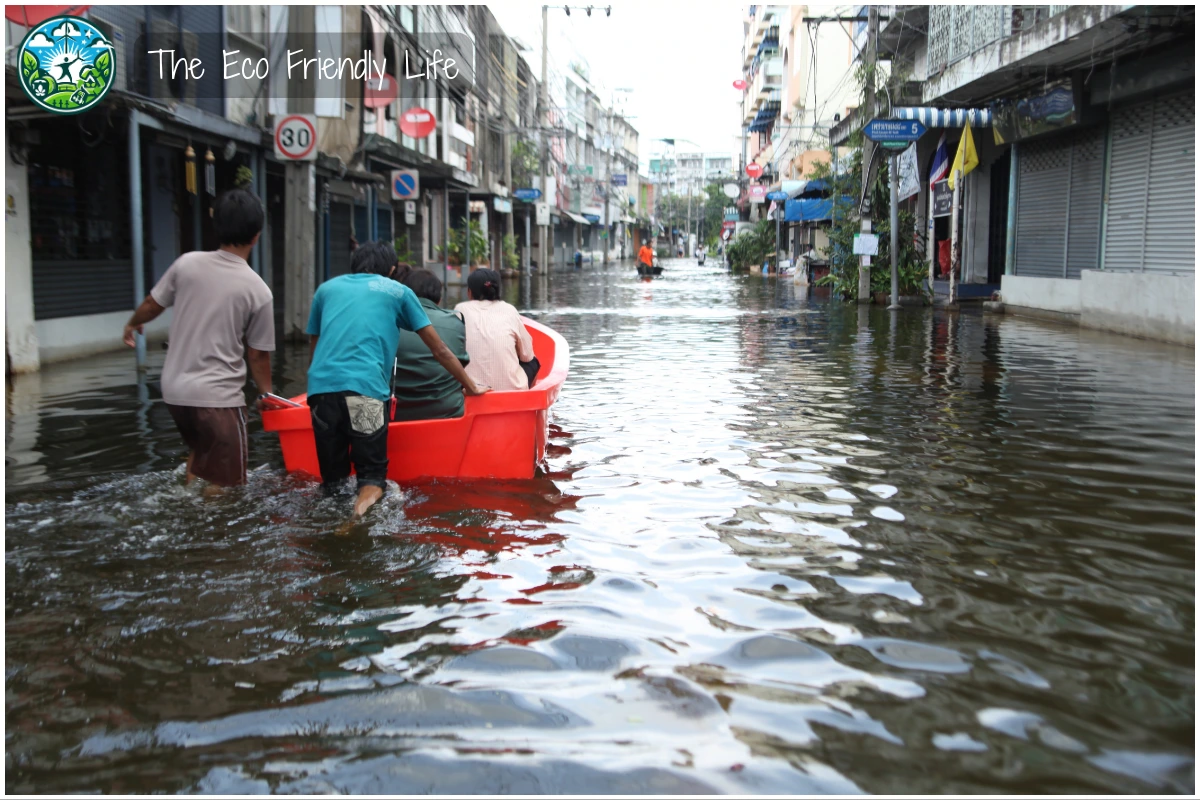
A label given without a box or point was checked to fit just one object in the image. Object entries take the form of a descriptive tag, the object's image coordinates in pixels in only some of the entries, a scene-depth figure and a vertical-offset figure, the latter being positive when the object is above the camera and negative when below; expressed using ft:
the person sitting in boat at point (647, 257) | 144.36 +4.65
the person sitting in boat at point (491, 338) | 22.13 -0.90
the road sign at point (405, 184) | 68.28 +6.67
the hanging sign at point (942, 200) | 80.53 +6.88
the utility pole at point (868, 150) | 68.95 +9.40
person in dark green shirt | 19.52 -1.56
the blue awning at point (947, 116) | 64.90 +10.44
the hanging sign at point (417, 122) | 75.77 +11.65
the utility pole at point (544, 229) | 153.17 +8.91
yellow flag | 61.11 +7.65
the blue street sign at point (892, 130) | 60.34 +8.89
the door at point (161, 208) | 47.16 +3.66
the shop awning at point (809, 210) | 99.09 +7.60
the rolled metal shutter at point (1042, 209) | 62.08 +4.90
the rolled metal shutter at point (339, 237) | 73.05 +3.70
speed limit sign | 42.06 +5.90
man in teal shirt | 17.13 -1.21
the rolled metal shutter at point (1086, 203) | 57.11 +4.72
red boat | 19.07 -2.58
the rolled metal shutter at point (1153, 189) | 47.50 +4.77
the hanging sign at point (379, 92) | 62.28 +11.28
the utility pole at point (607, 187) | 250.37 +24.81
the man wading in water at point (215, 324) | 16.61 -0.48
